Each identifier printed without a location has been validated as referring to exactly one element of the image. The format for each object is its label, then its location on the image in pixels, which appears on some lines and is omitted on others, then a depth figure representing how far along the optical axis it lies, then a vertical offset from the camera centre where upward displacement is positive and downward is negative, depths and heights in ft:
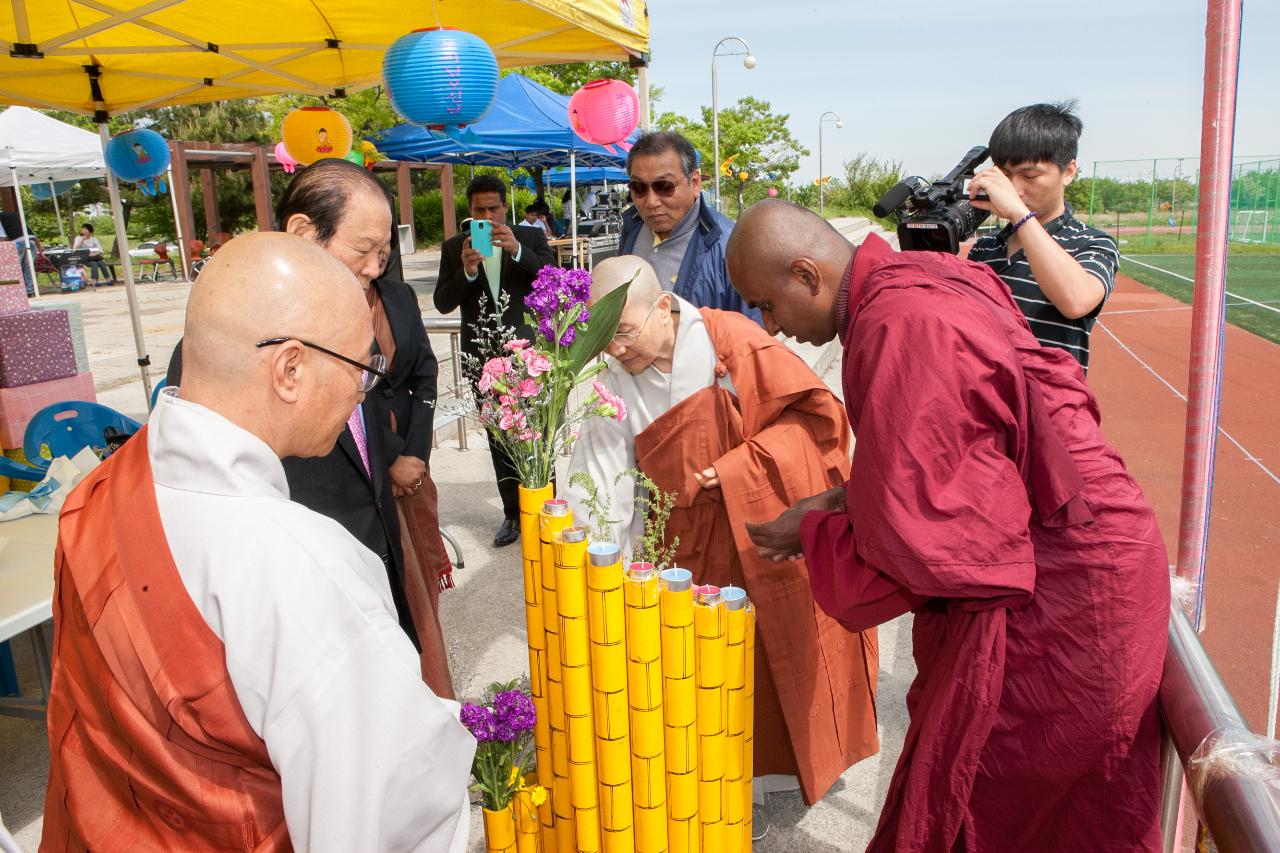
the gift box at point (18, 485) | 11.05 -2.55
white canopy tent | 45.21 +7.33
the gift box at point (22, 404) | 12.99 -1.82
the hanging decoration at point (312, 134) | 19.15 +2.96
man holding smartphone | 13.92 -0.16
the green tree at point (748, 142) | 107.55 +13.87
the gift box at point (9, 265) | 13.24 +0.31
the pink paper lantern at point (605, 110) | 20.30 +3.32
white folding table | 7.13 -2.60
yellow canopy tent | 14.08 +4.22
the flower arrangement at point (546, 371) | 6.16 -0.83
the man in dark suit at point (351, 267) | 7.11 -0.03
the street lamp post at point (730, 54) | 59.26 +12.99
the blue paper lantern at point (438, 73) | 12.66 +2.76
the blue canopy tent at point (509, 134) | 35.04 +5.10
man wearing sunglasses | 10.95 +0.33
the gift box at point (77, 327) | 14.15 -0.77
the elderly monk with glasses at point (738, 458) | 7.51 -1.86
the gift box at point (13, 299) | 13.02 -0.22
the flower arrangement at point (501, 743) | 6.34 -3.57
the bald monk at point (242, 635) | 3.15 -1.34
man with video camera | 7.20 -0.05
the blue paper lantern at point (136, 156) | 20.58 +2.91
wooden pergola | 67.26 +8.58
